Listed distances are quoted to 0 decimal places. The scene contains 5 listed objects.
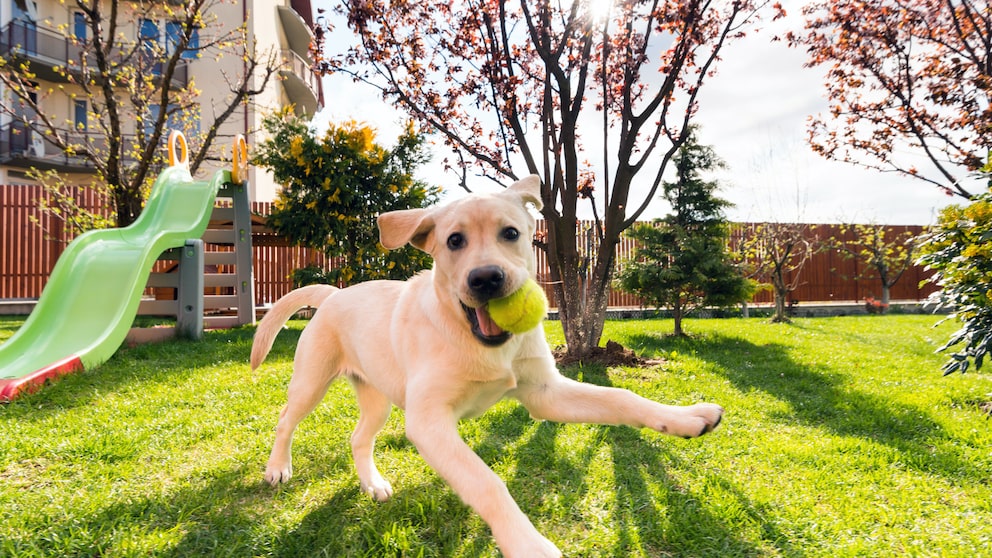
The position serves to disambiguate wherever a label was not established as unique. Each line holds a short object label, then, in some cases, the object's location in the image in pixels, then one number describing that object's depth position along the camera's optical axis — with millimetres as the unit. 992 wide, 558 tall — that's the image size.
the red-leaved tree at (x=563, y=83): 6230
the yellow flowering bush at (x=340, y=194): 9391
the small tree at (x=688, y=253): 9398
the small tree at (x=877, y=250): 17469
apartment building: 19609
